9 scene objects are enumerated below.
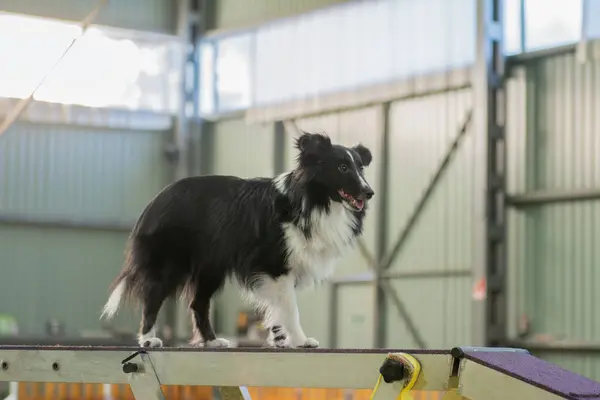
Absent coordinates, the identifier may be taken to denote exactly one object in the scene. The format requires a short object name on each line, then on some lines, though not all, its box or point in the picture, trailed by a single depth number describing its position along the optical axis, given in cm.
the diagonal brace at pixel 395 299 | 1179
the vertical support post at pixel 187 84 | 1480
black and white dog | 457
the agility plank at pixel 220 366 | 342
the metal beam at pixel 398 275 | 1146
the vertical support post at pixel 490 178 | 1090
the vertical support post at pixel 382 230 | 1223
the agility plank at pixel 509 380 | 294
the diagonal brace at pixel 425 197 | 1152
